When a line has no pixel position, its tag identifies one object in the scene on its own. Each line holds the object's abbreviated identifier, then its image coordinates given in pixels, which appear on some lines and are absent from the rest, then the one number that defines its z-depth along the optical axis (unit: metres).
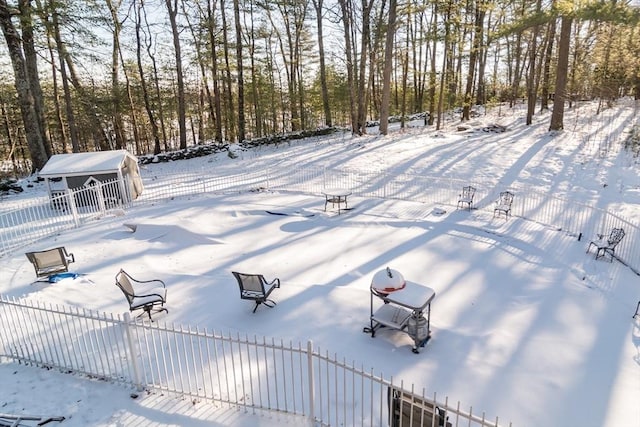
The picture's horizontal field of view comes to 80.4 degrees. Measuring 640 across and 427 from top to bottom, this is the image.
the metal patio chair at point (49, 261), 7.87
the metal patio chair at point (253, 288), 6.68
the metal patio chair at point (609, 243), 8.43
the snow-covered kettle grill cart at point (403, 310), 5.66
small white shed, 13.88
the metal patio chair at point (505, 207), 11.34
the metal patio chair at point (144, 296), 6.52
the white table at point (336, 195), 12.08
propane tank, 5.59
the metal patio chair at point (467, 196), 12.10
